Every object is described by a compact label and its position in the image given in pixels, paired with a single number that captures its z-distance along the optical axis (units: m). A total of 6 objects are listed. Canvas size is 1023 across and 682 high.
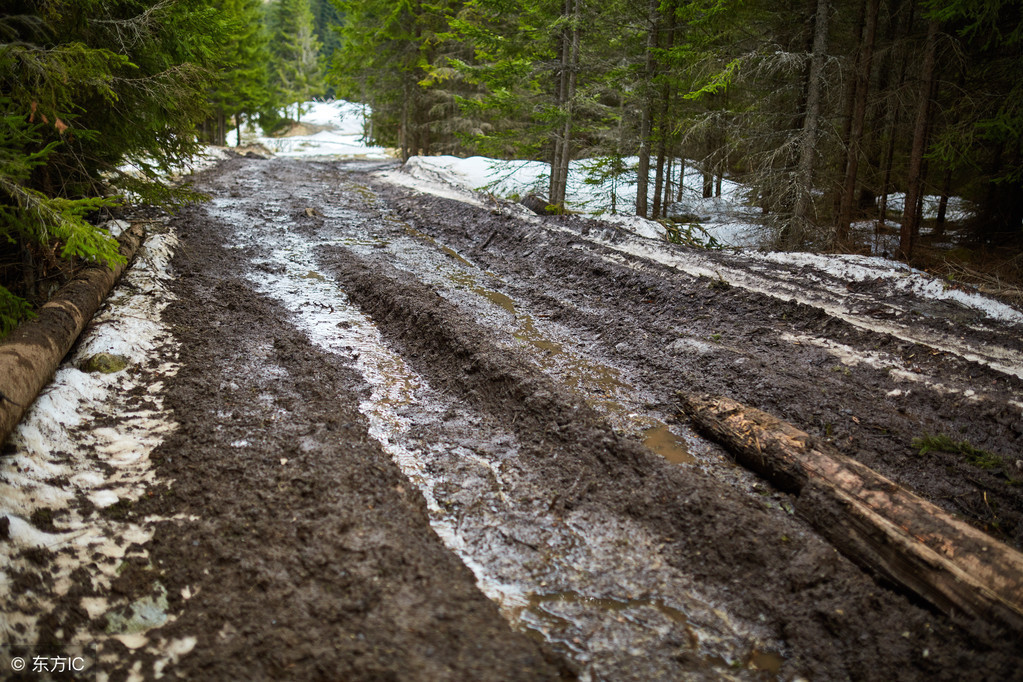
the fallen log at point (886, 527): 2.51
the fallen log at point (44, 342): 3.60
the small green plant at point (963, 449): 3.64
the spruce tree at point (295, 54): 43.53
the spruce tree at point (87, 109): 3.85
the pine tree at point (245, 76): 25.80
